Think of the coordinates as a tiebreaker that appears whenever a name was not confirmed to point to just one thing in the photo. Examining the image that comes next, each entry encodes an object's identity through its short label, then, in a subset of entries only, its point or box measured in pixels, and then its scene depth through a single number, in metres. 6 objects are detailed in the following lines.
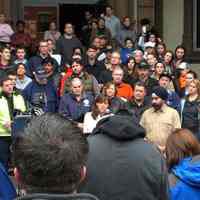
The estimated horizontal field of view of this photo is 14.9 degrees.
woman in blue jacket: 3.85
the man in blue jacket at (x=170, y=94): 11.09
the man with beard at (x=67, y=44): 14.86
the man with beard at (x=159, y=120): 9.48
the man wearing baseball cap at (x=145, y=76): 11.74
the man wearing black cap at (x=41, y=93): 11.18
